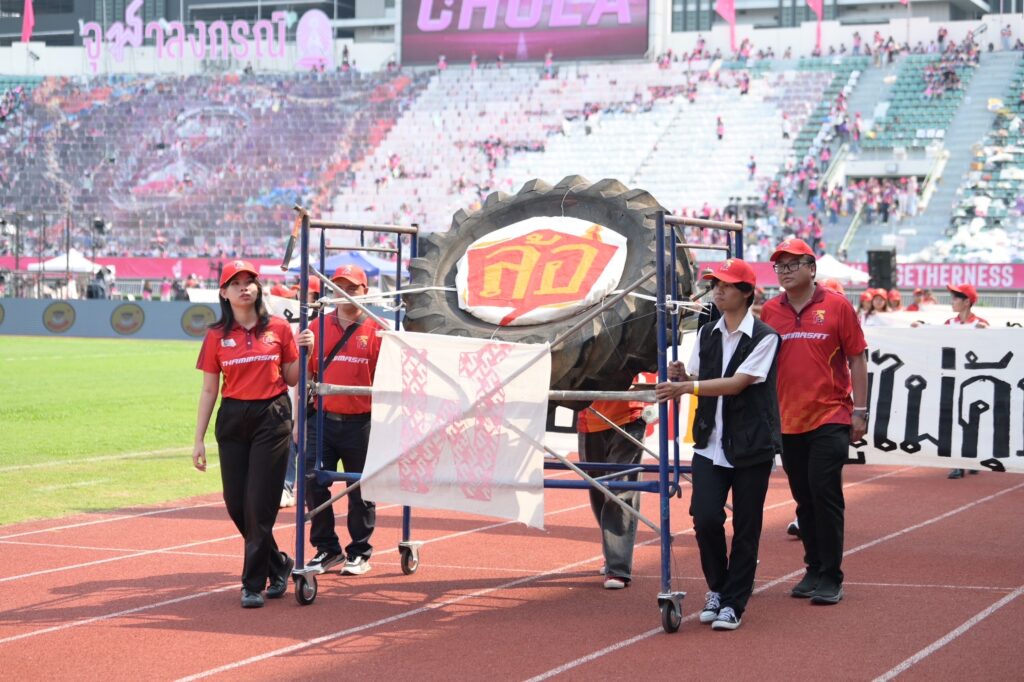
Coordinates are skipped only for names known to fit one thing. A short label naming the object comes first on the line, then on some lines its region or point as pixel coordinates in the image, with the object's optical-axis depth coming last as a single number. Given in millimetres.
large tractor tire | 7945
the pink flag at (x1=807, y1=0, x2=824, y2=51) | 66381
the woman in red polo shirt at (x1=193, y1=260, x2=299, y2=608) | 7941
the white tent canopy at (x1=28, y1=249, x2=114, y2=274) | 45781
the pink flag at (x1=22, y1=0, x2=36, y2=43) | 81656
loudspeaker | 27016
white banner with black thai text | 12008
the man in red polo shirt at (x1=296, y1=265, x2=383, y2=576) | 9039
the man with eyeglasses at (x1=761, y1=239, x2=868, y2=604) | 7969
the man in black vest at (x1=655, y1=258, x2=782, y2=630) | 7281
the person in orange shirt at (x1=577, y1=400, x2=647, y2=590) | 8531
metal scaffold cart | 7340
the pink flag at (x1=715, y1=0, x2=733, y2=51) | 66000
